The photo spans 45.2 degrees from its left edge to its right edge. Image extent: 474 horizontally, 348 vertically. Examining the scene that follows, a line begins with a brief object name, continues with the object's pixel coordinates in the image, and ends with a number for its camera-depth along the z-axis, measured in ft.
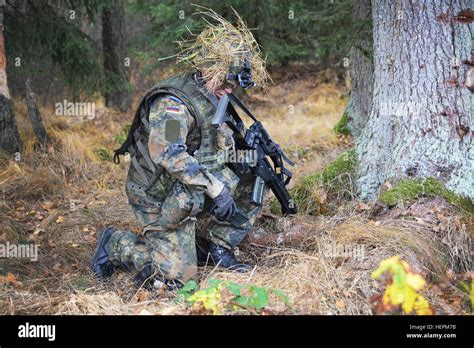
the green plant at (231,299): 11.17
